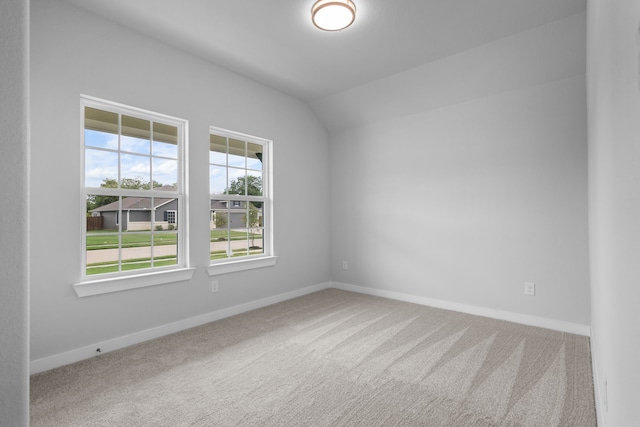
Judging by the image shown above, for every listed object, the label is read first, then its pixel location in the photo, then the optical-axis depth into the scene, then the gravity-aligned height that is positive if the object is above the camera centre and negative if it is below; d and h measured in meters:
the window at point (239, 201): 3.61 +0.21
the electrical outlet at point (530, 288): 3.31 -0.74
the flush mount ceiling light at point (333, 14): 2.40 +1.55
